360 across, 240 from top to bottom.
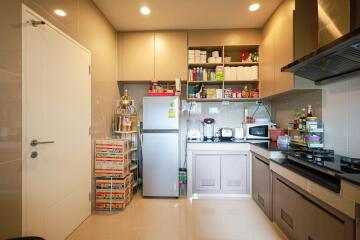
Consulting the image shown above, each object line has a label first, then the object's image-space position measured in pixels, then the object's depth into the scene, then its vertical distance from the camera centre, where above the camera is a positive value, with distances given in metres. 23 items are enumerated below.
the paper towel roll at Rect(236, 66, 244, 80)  3.17 +0.79
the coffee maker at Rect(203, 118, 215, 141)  3.24 -0.15
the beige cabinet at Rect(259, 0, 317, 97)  2.04 +0.92
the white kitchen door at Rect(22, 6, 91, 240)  1.48 -0.08
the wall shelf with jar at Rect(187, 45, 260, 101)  3.16 +0.80
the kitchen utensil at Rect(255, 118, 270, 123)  3.21 +0.01
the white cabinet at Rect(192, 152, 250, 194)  2.93 -0.80
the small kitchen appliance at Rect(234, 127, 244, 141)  3.24 -0.22
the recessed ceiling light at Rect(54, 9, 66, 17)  1.78 +1.04
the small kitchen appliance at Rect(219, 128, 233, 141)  3.21 -0.22
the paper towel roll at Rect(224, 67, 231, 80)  3.18 +0.82
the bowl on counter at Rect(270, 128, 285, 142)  2.91 -0.19
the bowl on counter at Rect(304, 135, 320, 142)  2.12 -0.20
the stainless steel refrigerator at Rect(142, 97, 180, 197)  2.94 -0.39
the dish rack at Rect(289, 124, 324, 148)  2.12 -0.20
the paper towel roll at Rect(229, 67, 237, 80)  3.18 +0.79
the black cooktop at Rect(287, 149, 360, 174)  1.32 -0.33
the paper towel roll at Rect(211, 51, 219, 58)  3.20 +1.12
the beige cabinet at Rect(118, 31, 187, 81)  3.15 +1.08
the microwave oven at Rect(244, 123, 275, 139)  3.10 -0.15
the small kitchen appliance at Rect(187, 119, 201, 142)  3.46 -0.08
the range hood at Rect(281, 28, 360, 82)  1.23 +0.49
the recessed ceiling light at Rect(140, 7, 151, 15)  2.56 +1.51
